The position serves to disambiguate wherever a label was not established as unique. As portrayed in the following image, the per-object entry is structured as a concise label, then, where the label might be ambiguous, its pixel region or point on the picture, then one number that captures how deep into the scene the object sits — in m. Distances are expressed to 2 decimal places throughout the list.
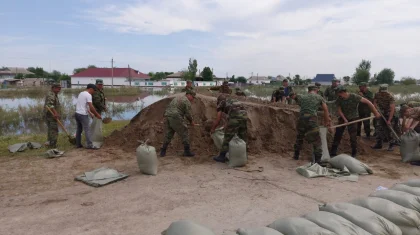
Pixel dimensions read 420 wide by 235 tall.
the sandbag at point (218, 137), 6.47
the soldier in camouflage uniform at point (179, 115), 6.28
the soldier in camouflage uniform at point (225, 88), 9.41
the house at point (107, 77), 53.94
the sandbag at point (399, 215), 3.05
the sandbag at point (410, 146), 6.12
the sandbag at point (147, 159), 5.34
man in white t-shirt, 6.98
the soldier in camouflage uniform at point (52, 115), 7.26
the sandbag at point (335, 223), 2.72
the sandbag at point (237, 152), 5.78
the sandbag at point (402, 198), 3.26
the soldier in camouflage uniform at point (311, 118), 5.88
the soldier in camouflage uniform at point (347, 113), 6.40
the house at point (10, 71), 80.52
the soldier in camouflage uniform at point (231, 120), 6.07
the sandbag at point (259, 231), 2.66
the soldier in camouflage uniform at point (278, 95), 10.39
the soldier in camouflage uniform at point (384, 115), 7.46
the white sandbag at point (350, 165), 5.45
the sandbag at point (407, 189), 3.53
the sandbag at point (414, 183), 3.85
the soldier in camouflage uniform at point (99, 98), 7.56
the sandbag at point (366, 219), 2.83
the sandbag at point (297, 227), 2.68
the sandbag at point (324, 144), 5.98
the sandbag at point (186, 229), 2.60
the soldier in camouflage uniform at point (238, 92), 9.74
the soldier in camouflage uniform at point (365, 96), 7.86
